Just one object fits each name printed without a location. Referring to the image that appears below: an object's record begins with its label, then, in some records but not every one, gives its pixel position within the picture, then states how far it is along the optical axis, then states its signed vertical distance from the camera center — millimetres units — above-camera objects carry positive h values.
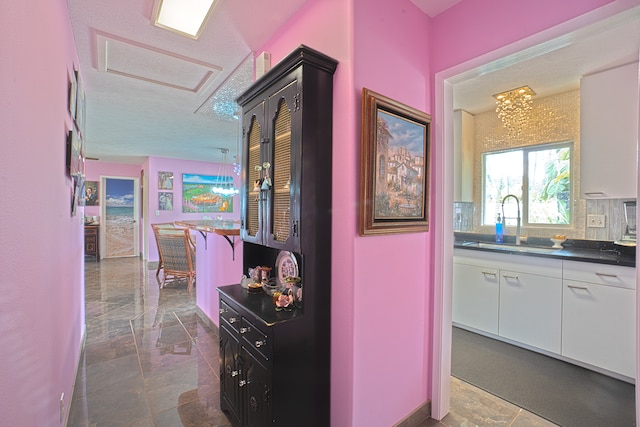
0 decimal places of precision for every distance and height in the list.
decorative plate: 1801 -363
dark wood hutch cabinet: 1392 -196
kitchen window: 3111 +350
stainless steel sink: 2684 -367
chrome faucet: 3275 -122
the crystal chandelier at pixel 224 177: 7758 +976
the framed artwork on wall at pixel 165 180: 7179 +764
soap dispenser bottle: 3389 -233
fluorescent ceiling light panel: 1736 +1267
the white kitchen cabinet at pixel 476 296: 2895 -896
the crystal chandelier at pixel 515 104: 2879 +1121
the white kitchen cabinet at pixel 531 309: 2486 -888
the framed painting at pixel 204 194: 7676 +454
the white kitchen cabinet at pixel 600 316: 2135 -809
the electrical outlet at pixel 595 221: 2791 -78
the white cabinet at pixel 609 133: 2348 +693
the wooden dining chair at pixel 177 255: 4676 -748
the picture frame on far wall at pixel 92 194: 7546 +424
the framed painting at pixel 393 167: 1459 +253
